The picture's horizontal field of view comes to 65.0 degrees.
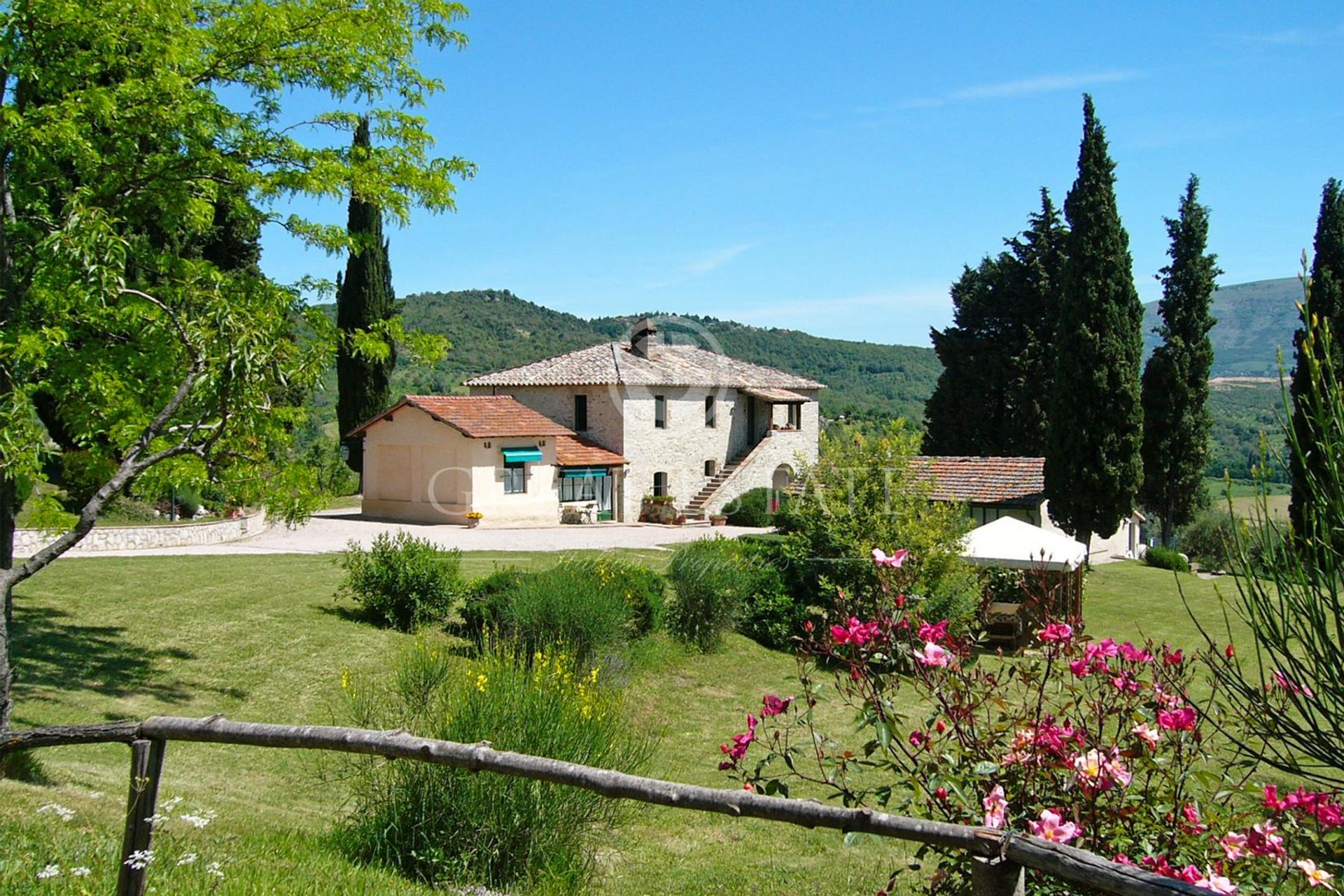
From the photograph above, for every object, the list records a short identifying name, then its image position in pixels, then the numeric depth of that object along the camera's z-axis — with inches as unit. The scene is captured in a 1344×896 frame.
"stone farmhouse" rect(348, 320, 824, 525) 1328.7
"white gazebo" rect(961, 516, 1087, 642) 740.0
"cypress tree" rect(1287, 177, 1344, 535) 1175.6
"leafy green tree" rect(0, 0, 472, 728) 339.6
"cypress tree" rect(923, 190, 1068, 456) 1576.0
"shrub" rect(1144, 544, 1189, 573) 1135.6
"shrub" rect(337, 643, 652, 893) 248.8
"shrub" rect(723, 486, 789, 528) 1481.3
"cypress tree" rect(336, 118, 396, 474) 1531.7
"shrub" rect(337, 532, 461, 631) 629.6
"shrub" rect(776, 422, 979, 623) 717.3
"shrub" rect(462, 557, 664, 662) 552.1
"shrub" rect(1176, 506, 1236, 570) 1529.3
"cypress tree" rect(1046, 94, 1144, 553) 1150.3
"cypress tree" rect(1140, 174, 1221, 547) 1357.0
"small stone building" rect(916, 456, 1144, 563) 1213.1
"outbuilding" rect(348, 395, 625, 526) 1311.5
